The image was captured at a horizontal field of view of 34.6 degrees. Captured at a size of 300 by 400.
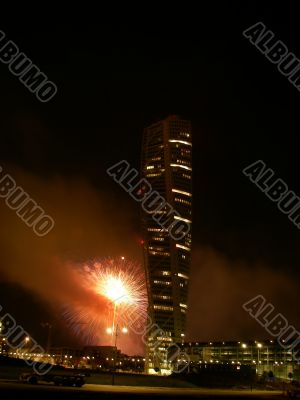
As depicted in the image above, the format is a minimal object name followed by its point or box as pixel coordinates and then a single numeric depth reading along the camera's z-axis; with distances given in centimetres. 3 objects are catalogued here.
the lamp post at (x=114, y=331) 6718
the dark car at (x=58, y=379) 5450
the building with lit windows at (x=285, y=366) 18775
